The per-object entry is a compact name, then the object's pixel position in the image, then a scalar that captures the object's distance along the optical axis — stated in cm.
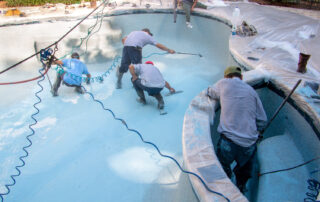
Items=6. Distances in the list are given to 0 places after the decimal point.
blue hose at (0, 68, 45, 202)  222
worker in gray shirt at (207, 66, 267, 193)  185
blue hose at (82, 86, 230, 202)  130
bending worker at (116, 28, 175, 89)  386
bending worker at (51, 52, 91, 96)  366
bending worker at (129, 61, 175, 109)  327
